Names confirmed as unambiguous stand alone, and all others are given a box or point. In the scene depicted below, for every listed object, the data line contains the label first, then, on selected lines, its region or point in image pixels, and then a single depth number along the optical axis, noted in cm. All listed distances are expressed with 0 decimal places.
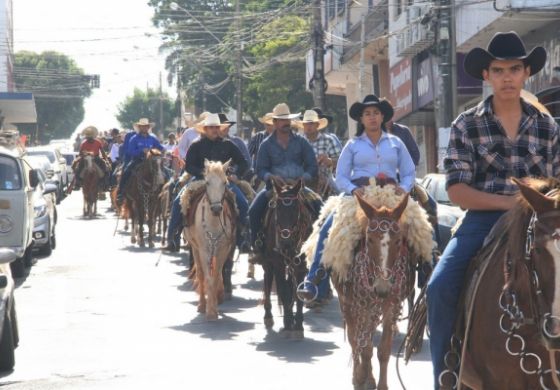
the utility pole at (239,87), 6541
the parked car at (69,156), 5981
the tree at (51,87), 12231
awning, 5238
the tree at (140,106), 15525
